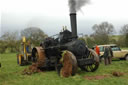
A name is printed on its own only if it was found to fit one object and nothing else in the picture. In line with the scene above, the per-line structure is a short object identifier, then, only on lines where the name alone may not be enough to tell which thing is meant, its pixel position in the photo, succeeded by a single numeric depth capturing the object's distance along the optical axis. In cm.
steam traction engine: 802
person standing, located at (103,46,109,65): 1125
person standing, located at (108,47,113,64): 1143
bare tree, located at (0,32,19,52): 4144
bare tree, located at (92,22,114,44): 5394
